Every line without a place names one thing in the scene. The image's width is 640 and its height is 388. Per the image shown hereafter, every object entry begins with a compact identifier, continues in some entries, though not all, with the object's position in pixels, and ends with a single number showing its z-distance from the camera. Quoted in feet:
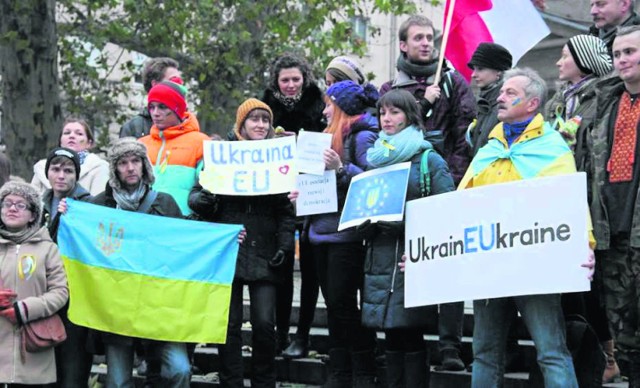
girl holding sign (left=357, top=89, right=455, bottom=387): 26.02
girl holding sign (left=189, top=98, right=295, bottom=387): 28.60
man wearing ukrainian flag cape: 23.48
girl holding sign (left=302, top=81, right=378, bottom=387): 27.84
